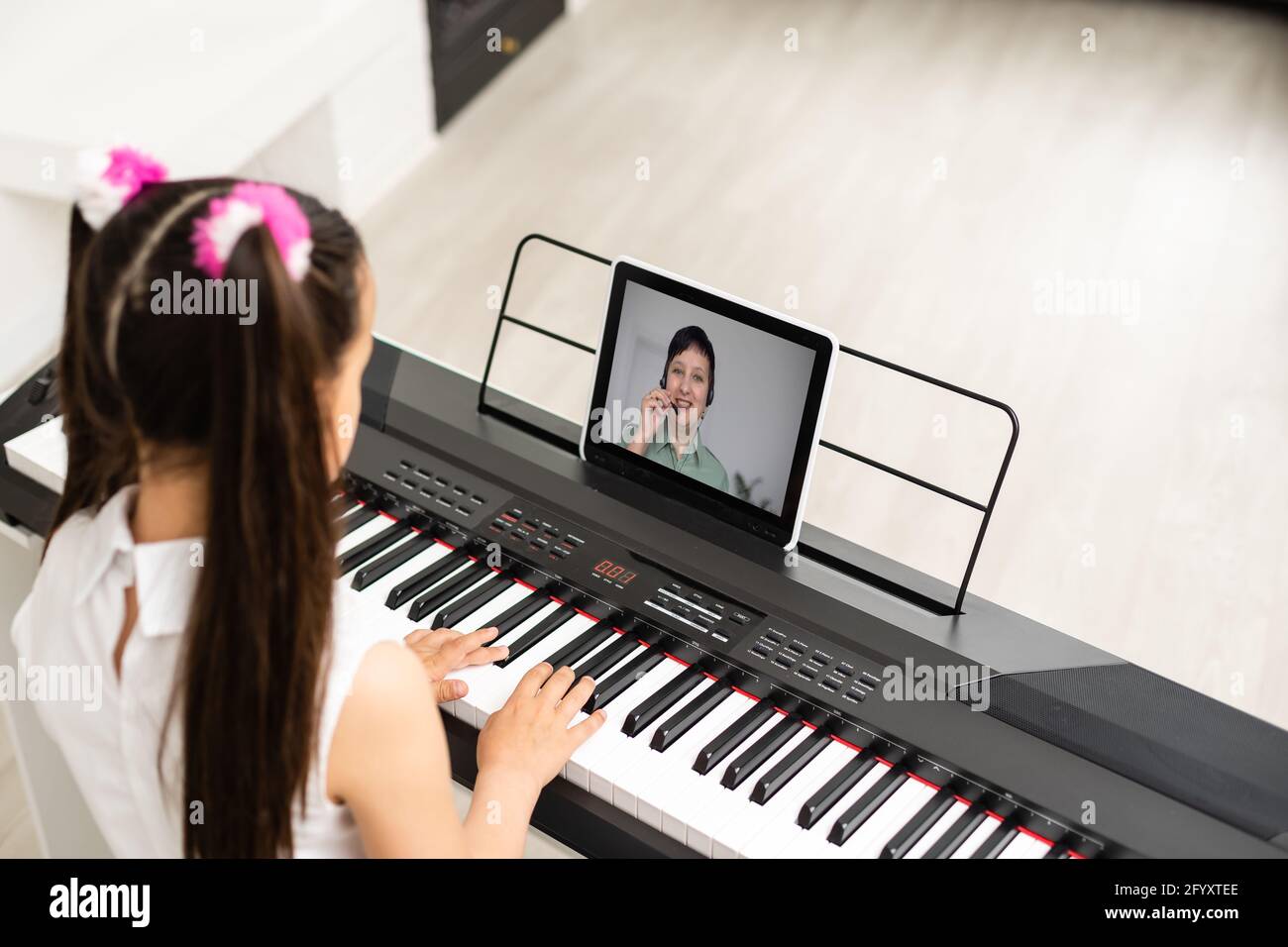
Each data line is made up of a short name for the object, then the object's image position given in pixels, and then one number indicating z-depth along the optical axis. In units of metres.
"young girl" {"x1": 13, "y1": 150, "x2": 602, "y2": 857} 1.00
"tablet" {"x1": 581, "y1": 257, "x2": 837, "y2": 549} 1.62
